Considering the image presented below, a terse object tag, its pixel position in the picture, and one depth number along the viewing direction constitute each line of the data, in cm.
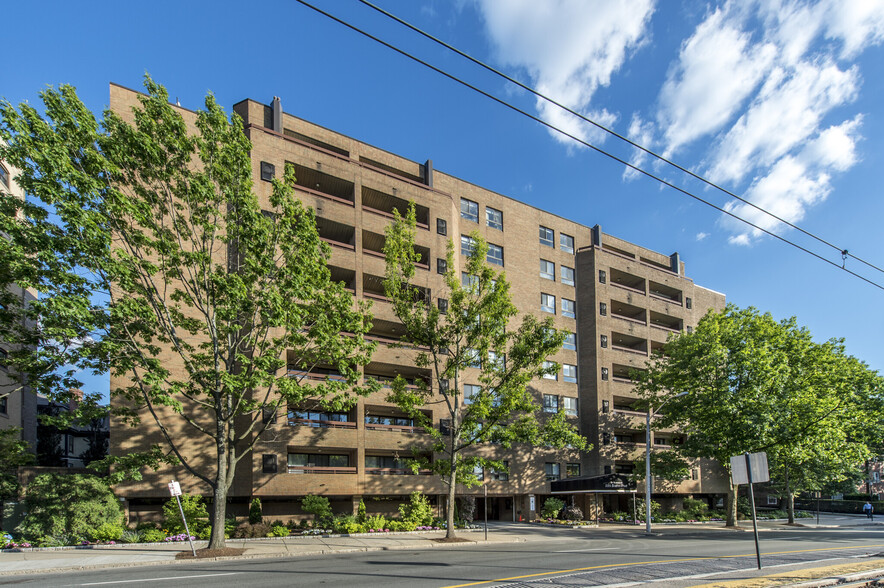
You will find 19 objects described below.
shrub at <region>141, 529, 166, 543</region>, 2539
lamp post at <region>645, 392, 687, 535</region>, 3442
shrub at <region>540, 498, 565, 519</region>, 4234
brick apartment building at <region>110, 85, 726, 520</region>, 3291
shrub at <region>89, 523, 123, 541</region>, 2433
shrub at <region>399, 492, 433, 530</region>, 3403
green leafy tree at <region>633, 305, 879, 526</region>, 3691
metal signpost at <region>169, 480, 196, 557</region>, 2074
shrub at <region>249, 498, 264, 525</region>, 3012
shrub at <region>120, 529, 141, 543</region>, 2503
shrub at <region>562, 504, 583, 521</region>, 4234
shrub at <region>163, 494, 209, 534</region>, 2741
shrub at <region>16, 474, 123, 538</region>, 2355
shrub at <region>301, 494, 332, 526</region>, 3092
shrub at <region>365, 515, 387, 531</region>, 3146
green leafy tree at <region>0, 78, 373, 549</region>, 1938
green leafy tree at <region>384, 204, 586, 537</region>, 2938
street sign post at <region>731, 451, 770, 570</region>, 1434
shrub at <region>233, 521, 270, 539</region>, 2839
